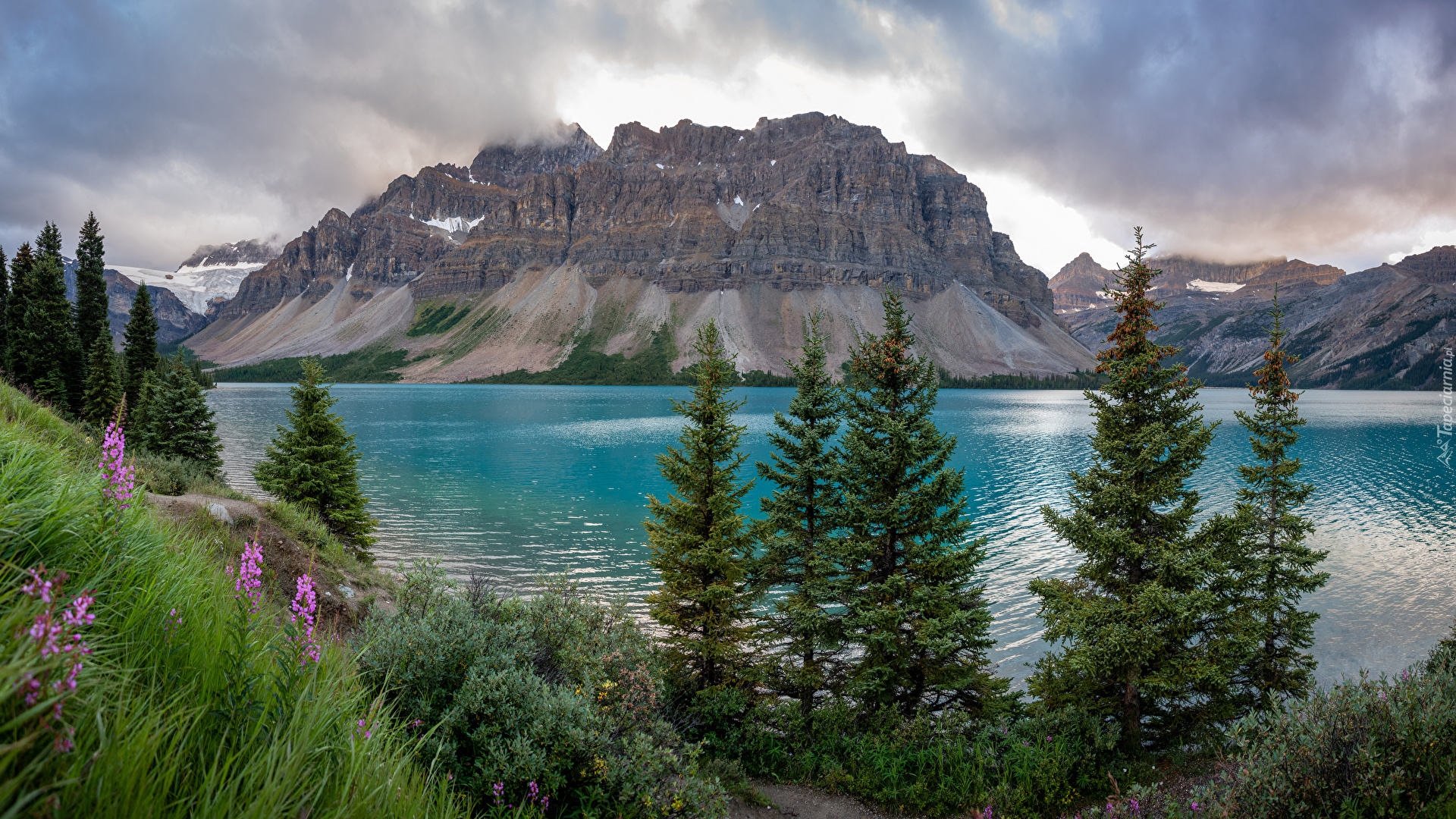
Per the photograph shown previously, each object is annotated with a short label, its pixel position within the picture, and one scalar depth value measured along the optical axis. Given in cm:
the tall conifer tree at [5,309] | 4394
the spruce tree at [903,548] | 1473
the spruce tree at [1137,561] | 1302
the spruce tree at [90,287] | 4928
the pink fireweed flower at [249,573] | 371
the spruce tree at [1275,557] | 1589
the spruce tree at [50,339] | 3944
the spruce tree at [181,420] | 3094
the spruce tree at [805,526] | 1577
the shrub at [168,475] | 1666
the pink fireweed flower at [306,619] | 378
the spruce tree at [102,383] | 3656
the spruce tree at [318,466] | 2277
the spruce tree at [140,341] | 4634
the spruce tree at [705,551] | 1559
